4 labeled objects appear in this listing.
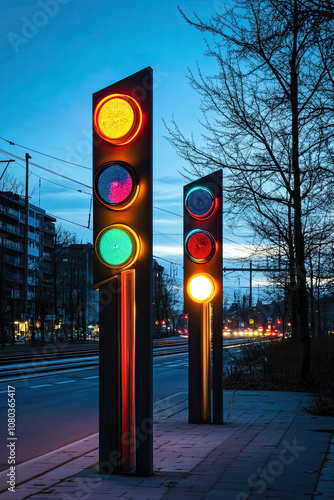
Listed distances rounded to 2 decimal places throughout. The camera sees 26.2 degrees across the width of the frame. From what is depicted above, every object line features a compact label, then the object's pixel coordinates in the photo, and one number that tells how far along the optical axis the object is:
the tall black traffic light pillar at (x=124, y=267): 6.34
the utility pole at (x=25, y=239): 51.85
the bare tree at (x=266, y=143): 13.96
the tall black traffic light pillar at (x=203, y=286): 9.91
